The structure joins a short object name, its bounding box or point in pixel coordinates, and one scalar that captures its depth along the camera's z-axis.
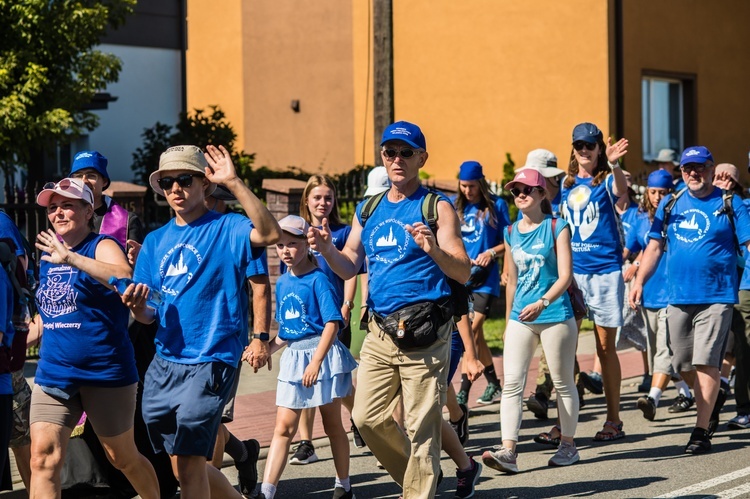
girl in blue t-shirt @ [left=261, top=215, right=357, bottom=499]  12.45
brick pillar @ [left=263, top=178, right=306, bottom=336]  25.38
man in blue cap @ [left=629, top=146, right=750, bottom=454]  15.28
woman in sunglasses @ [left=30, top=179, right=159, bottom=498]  10.36
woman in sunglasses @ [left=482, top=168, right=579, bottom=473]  14.01
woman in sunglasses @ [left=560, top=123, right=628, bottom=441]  16.22
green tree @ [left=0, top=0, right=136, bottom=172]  30.40
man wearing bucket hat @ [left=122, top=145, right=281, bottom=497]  9.71
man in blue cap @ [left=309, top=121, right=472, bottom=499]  11.18
